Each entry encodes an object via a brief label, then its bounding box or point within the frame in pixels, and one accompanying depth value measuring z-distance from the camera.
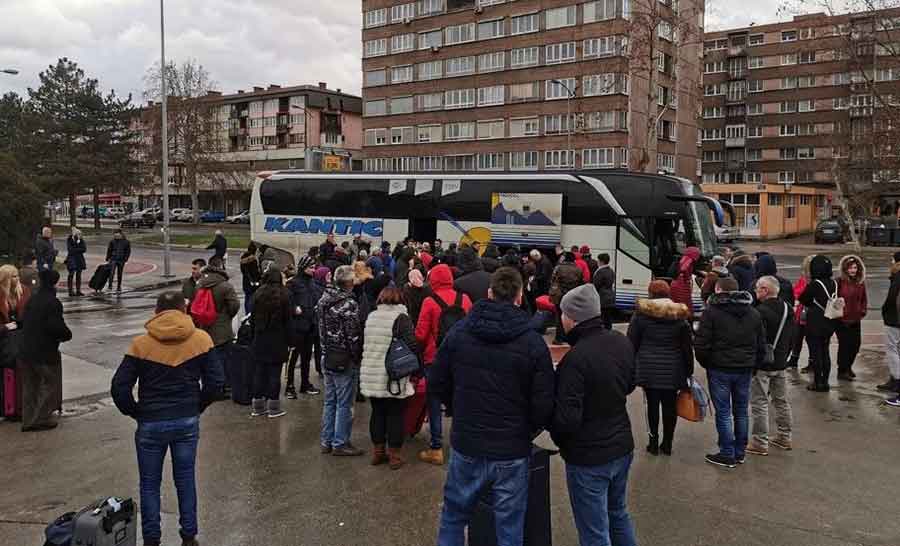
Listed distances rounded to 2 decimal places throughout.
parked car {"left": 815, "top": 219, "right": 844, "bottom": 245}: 51.34
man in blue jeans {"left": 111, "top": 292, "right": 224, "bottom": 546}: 4.79
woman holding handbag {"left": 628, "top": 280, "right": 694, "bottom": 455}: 6.61
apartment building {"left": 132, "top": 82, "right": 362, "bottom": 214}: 86.94
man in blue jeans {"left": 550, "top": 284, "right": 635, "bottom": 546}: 4.04
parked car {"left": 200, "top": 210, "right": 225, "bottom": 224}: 75.00
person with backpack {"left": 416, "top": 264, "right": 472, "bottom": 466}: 6.74
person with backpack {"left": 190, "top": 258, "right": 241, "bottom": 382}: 8.40
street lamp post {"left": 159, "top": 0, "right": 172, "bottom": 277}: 25.53
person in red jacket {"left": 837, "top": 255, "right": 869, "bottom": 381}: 9.52
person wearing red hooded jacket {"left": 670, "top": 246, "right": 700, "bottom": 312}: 12.12
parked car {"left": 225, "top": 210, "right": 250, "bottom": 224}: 69.19
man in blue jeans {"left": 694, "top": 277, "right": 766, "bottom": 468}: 6.53
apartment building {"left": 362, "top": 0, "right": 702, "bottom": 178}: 55.88
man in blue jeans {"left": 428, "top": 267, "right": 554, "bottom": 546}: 3.96
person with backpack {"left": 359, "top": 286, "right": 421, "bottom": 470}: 6.35
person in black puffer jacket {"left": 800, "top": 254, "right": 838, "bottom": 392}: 9.49
